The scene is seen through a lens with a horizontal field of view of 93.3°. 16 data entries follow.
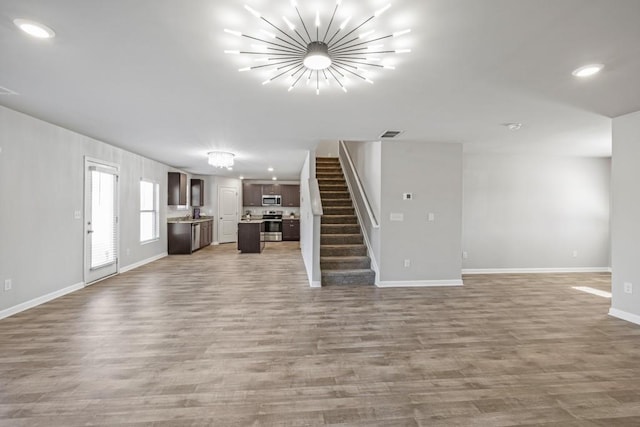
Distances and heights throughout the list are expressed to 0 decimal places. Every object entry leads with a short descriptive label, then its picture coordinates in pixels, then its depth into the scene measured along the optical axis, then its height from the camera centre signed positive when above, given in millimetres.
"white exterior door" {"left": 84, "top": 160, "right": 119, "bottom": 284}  4812 -171
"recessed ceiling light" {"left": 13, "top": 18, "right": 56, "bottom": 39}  1808 +1125
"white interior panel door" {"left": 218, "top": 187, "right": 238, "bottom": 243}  10570 -104
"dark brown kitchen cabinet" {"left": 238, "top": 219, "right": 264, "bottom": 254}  8484 -727
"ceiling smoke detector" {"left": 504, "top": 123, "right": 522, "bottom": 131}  3899 +1139
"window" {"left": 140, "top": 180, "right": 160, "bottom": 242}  6762 -31
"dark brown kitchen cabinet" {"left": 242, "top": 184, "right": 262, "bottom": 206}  11422 +576
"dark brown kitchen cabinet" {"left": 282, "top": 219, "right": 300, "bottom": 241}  11086 -647
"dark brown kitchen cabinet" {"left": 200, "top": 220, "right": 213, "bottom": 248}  9203 -703
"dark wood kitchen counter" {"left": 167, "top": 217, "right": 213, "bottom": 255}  8039 -697
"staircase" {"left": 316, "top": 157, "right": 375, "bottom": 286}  5055 -611
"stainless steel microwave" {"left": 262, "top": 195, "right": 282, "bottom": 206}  11398 +428
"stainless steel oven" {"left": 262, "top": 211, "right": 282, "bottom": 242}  11078 -652
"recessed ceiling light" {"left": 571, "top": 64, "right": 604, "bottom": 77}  2316 +1128
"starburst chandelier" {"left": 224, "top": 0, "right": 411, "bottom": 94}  1840 +1136
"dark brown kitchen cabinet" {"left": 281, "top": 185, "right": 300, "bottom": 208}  11469 +622
